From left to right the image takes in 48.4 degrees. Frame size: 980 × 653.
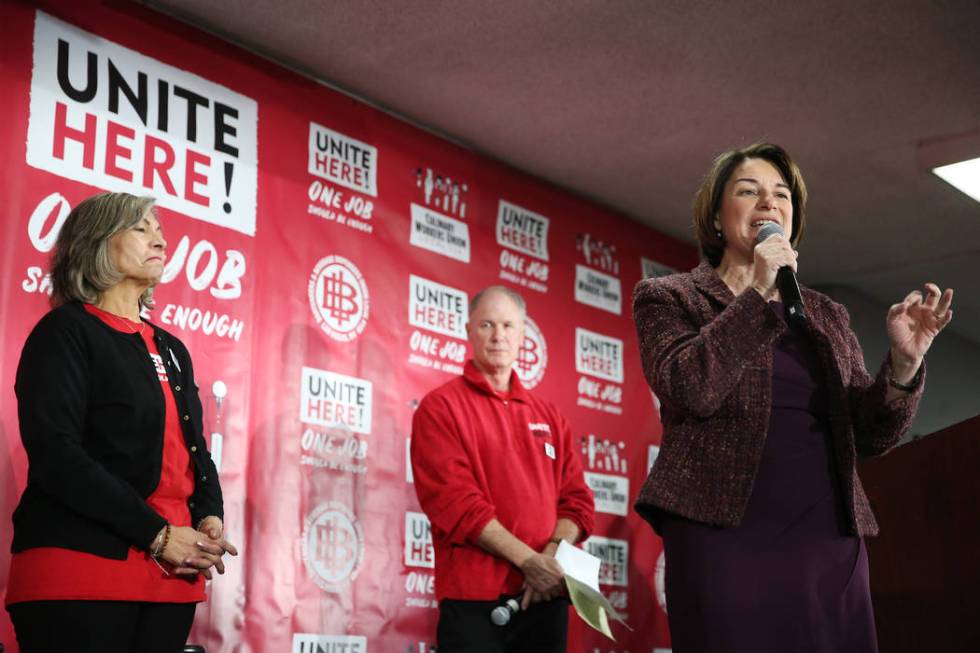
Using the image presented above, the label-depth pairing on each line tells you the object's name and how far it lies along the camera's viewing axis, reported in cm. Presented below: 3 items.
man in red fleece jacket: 322
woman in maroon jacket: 163
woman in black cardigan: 227
